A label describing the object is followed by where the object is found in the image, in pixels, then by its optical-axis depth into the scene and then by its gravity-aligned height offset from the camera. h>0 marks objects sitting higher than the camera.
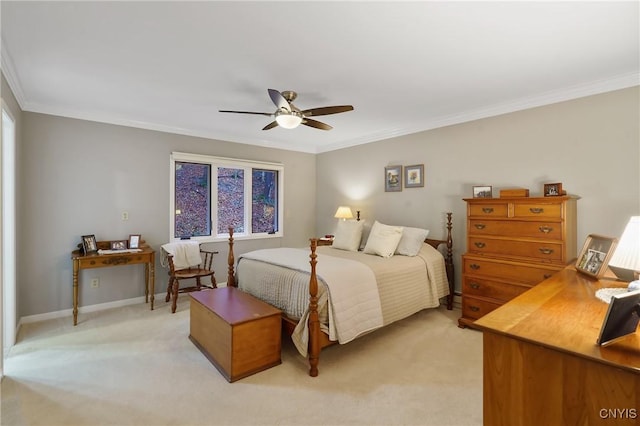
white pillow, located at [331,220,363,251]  4.20 -0.29
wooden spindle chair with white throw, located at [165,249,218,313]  3.79 -0.77
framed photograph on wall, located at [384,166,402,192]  4.59 +0.54
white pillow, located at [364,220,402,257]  3.67 -0.32
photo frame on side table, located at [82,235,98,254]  3.59 -0.34
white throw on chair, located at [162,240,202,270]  4.04 -0.50
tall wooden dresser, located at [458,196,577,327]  2.80 -0.31
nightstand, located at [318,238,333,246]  4.94 -0.44
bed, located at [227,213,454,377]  2.48 -0.68
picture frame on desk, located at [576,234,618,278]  1.95 -0.27
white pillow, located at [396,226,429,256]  3.71 -0.33
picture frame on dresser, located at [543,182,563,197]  2.91 +0.24
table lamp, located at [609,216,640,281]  1.55 -0.19
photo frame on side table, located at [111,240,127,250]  3.81 -0.37
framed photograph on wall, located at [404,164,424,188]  4.32 +0.54
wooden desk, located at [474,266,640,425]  0.95 -0.52
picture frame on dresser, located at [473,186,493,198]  3.62 +0.26
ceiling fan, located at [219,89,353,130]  2.60 +0.92
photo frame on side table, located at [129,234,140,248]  3.91 -0.33
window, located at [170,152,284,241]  4.58 +0.28
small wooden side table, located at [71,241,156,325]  3.39 -0.53
